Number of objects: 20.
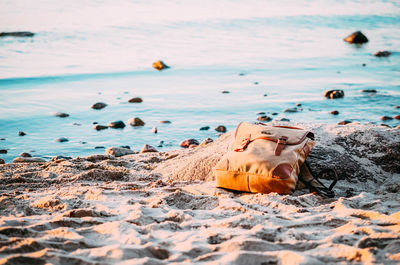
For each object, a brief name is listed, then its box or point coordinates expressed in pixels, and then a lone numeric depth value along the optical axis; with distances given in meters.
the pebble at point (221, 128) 7.52
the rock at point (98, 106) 8.94
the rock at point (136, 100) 9.36
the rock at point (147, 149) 6.44
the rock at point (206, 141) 6.11
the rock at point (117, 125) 7.85
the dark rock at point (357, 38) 16.38
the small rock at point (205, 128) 7.66
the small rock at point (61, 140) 7.23
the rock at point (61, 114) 8.54
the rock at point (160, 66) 12.74
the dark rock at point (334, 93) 9.41
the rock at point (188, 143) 6.88
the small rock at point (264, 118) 7.82
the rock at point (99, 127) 7.81
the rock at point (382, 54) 14.05
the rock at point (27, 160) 5.90
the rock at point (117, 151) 6.21
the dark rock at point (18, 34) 17.12
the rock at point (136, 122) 7.98
